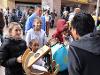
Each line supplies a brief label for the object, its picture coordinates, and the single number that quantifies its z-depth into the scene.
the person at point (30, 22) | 3.48
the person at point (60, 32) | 2.02
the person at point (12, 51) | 1.72
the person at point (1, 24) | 4.80
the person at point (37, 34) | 2.55
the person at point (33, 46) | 1.83
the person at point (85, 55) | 1.08
